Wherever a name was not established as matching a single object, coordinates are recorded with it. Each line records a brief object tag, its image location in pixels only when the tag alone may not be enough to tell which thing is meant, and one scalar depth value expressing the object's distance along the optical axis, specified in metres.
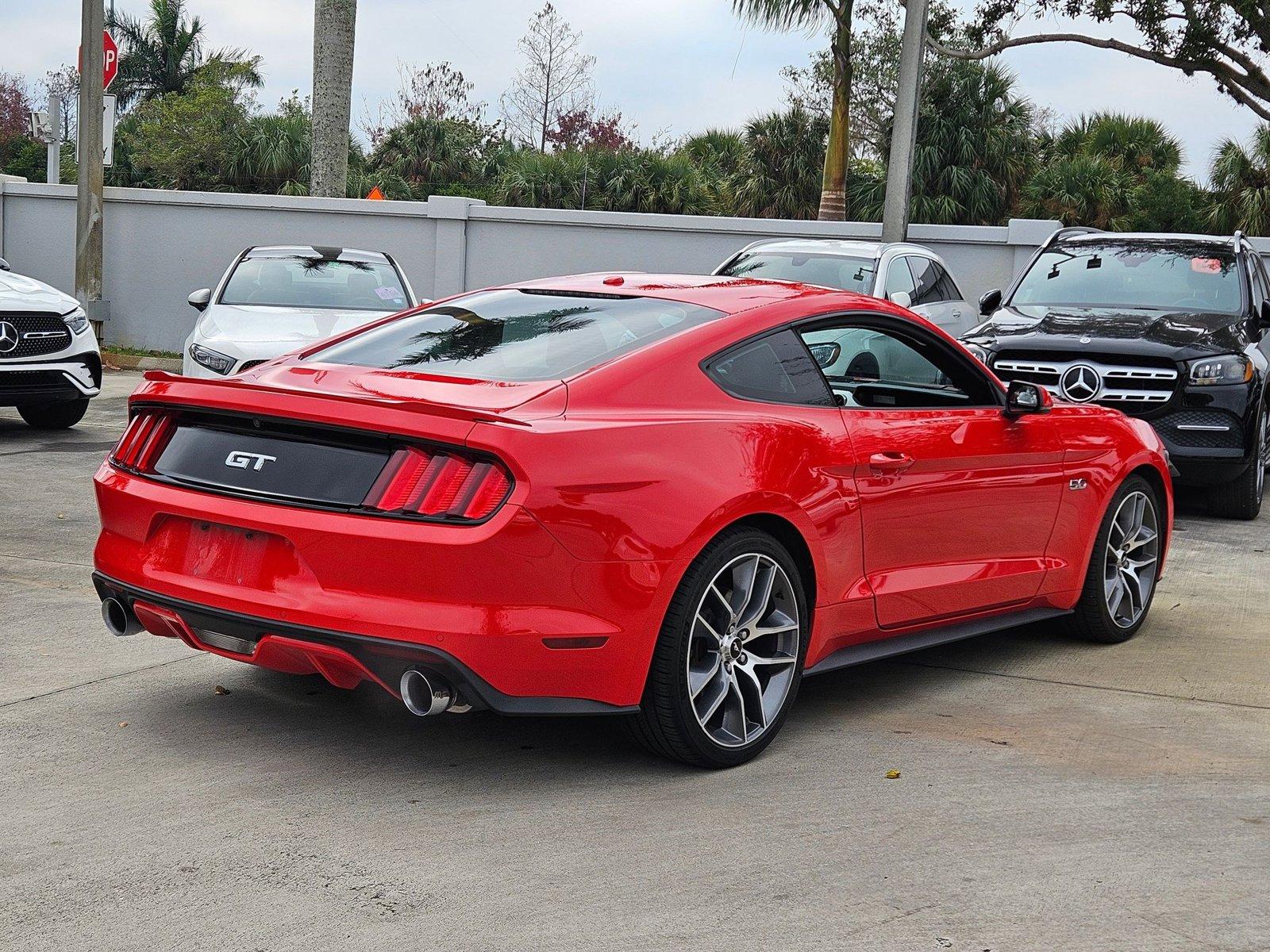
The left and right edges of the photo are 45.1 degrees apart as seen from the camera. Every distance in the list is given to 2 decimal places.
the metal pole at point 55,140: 25.44
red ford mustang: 3.90
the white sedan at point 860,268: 12.06
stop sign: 20.77
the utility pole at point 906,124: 17.14
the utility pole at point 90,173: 19.31
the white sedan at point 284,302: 10.94
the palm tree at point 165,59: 51.41
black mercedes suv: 9.63
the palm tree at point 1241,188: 29.06
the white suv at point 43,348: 10.98
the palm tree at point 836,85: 26.38
